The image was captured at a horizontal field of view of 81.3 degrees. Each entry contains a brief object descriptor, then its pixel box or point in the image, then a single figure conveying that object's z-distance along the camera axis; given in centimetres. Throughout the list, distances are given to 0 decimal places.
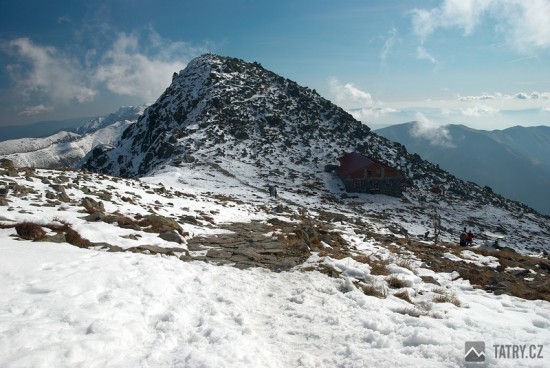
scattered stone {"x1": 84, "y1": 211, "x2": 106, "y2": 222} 1462
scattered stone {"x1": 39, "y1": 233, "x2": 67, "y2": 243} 1100
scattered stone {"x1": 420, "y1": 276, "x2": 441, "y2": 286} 1169
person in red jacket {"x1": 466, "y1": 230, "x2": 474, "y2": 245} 2761
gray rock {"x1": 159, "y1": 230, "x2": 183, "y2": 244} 1452
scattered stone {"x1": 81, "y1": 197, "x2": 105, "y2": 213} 1619
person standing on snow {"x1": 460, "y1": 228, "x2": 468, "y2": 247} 2627
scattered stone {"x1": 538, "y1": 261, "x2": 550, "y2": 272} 1747
